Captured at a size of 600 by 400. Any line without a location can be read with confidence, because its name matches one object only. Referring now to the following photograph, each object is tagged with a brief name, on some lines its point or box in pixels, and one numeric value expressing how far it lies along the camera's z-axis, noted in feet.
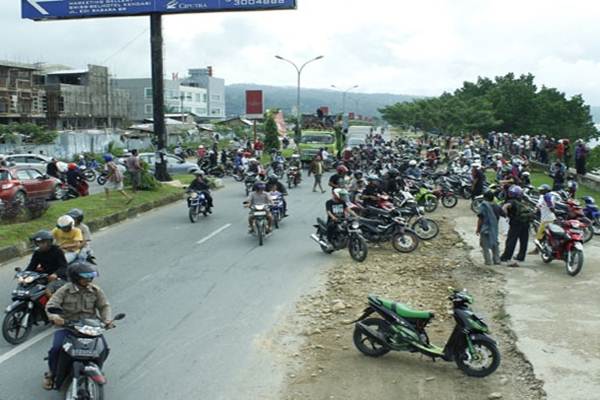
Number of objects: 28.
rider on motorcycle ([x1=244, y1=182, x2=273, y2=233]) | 47.78
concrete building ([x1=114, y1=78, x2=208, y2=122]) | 295.07
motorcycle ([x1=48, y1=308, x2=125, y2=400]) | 18.45
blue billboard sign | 81.05
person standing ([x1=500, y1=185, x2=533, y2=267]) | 38.52
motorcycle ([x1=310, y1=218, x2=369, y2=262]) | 41.04
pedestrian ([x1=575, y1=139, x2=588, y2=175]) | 78.48
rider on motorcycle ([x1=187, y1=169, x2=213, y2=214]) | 58.03
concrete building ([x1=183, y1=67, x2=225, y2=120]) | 395.96
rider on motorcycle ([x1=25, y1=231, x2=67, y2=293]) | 25.49
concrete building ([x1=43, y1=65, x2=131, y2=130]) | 193.26
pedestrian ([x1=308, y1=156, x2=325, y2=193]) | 82.48
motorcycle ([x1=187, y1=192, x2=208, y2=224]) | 57.47
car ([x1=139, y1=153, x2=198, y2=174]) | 101.45
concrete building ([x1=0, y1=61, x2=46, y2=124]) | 171.42
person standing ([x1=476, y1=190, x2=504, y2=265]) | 38.27
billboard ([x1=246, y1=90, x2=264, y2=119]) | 156.15
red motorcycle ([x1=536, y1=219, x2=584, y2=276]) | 35.99
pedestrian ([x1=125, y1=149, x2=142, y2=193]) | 69.21
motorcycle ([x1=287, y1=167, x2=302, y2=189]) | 88.48
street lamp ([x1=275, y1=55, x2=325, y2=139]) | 174.16
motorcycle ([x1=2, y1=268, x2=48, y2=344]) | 24.89
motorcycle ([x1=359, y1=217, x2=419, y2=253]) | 43.96
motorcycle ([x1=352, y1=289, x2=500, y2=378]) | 22.35
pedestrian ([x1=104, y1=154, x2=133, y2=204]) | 61.82
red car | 55.31
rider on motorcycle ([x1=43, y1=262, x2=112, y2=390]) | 20.03
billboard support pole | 82.33
